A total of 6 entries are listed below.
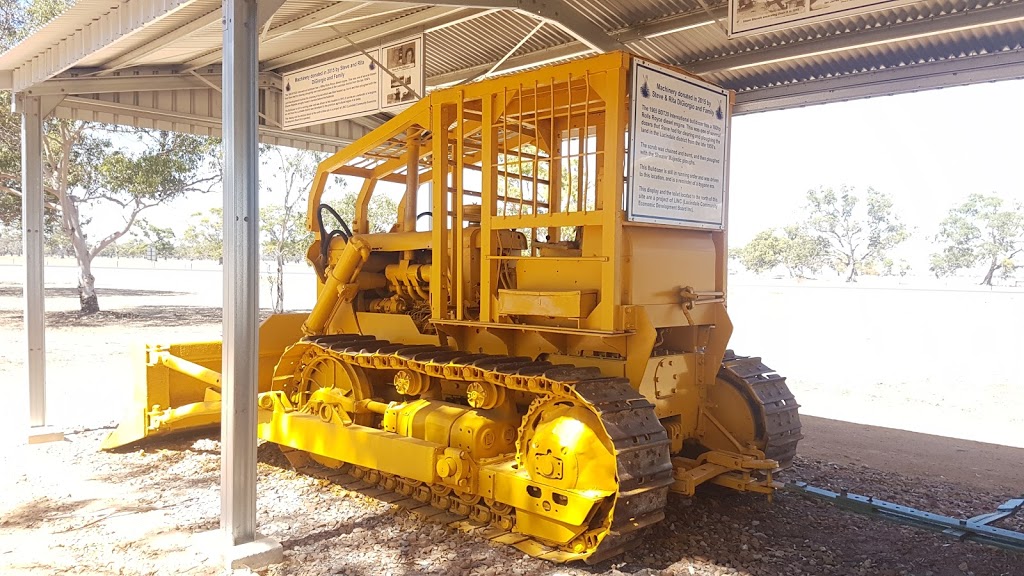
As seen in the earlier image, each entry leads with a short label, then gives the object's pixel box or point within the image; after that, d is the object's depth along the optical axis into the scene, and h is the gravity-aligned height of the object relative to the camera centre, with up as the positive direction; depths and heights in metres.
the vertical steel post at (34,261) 8.16 -0.02
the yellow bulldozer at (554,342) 4.85 -0.67
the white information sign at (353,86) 8.82 +2.29
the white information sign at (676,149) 5.04 +0.86
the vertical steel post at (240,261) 4.58 +0.00
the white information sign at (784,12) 5.71 +2.11
